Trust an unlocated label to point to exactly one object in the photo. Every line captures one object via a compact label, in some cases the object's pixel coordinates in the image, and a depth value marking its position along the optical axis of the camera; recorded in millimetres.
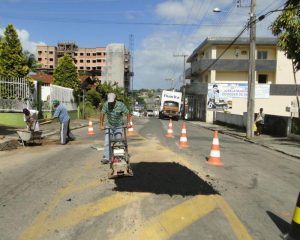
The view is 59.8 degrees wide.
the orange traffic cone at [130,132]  12533
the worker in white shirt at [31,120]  9286
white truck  31023
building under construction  85476
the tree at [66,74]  34720
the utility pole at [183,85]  45546
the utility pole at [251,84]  14235
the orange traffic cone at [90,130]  13130
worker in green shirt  5935
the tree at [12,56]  18728
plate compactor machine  5244
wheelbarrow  9016
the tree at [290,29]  12067
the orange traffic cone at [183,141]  9645
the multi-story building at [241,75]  30155
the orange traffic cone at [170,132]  12272
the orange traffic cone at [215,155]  7129
